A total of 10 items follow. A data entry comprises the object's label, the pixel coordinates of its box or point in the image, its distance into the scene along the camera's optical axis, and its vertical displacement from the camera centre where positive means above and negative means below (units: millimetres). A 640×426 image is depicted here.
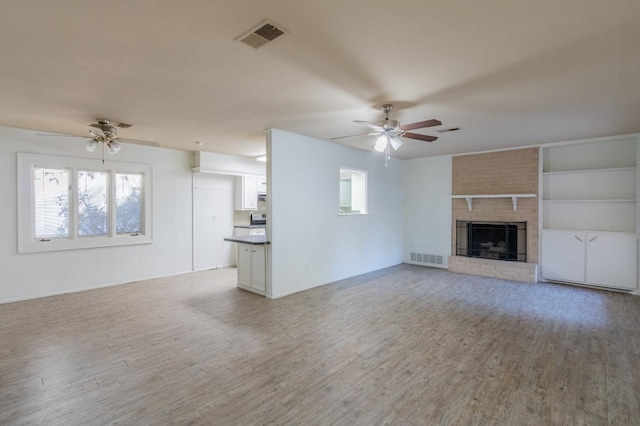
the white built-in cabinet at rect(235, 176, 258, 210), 7461 +391
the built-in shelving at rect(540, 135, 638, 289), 5340 -60
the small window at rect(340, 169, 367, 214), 6816 +397
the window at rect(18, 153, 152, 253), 4918 +102
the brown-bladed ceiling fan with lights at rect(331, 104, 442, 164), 3393 +914
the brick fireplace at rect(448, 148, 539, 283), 6125 +114
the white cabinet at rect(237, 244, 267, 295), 5090 -960
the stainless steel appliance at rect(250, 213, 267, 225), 7809 -237
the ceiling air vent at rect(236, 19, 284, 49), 2104 +1199
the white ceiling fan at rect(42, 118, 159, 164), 4316 +1064
